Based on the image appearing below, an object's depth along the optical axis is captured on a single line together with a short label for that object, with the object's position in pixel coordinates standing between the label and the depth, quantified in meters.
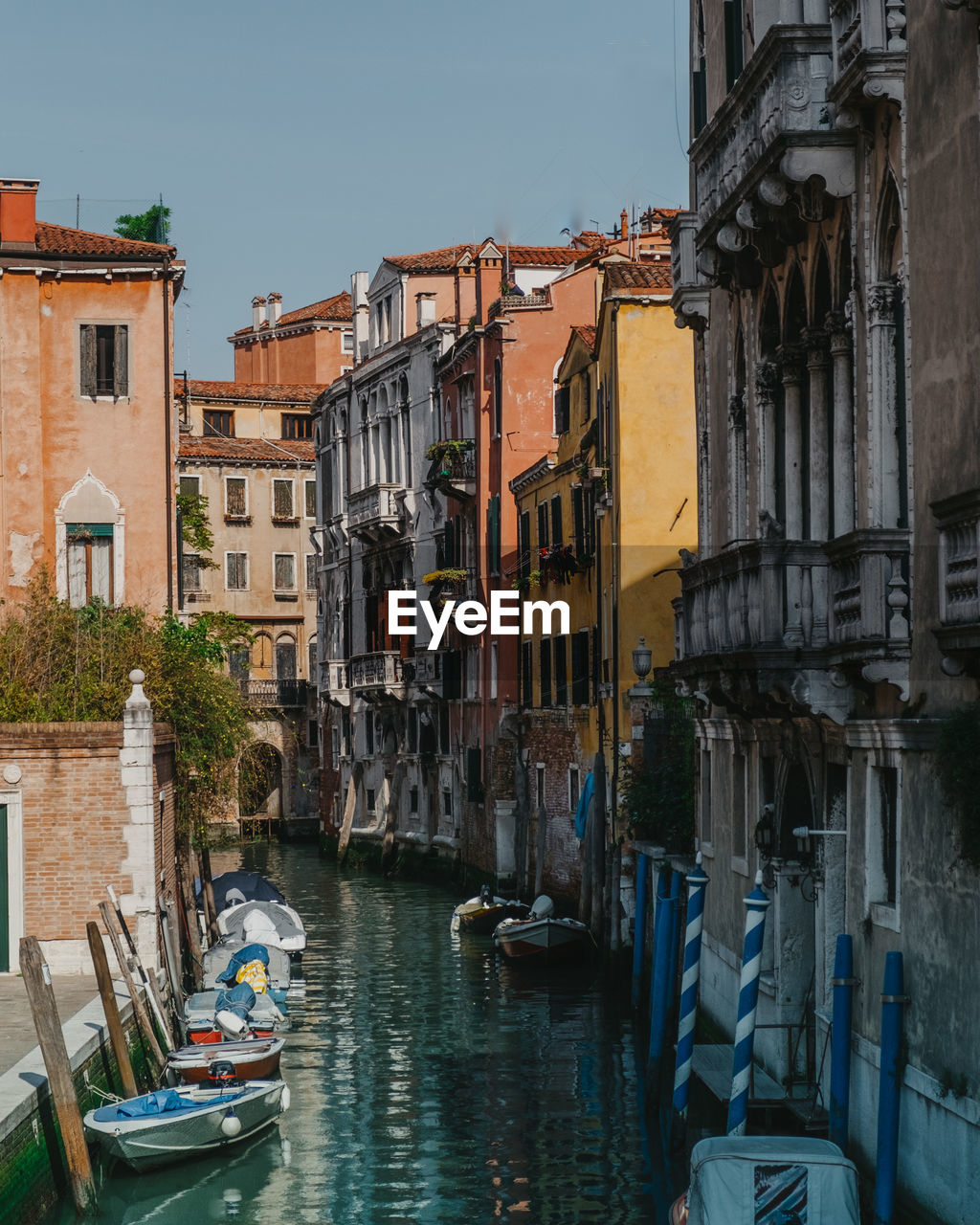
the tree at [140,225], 40.69
